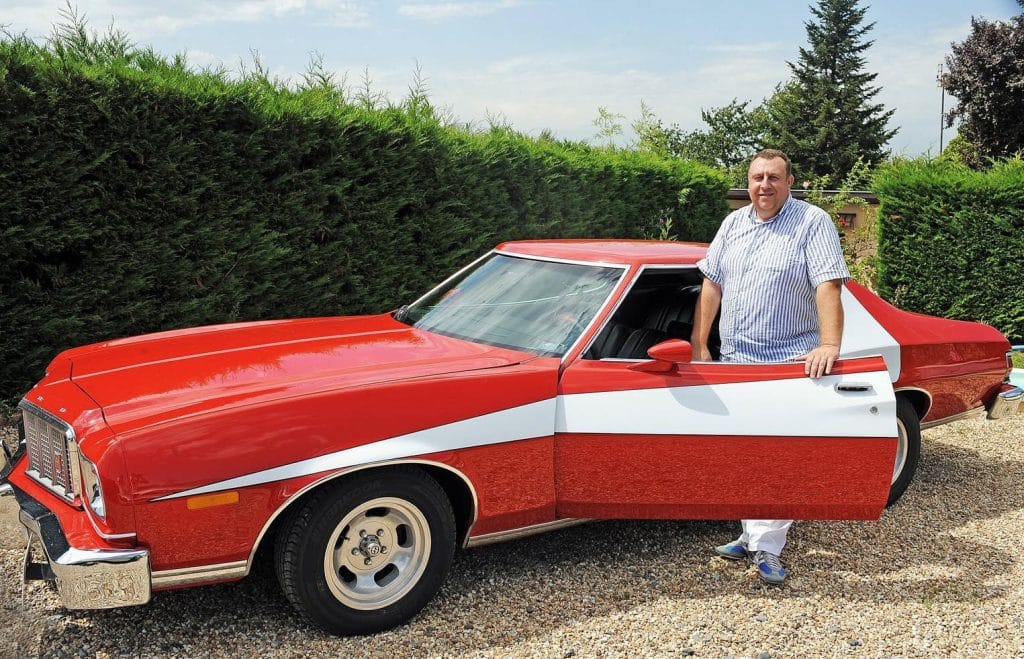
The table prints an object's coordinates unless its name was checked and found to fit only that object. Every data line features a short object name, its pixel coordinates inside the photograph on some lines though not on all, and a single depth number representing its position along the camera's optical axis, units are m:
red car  3.12
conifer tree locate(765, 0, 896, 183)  52.66
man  4.04
